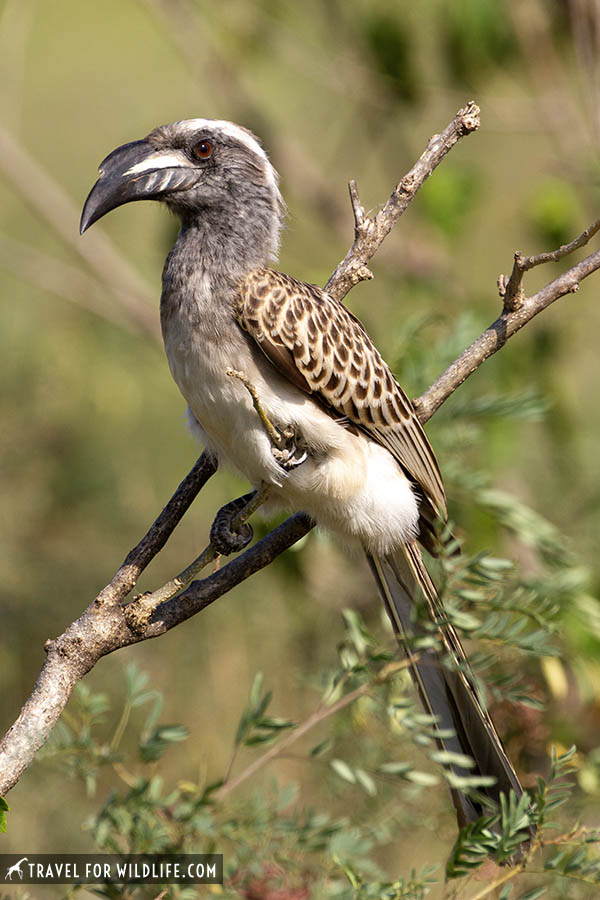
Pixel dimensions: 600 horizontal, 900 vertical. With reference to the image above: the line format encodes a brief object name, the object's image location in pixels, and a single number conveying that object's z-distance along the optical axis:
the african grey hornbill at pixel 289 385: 5.86
